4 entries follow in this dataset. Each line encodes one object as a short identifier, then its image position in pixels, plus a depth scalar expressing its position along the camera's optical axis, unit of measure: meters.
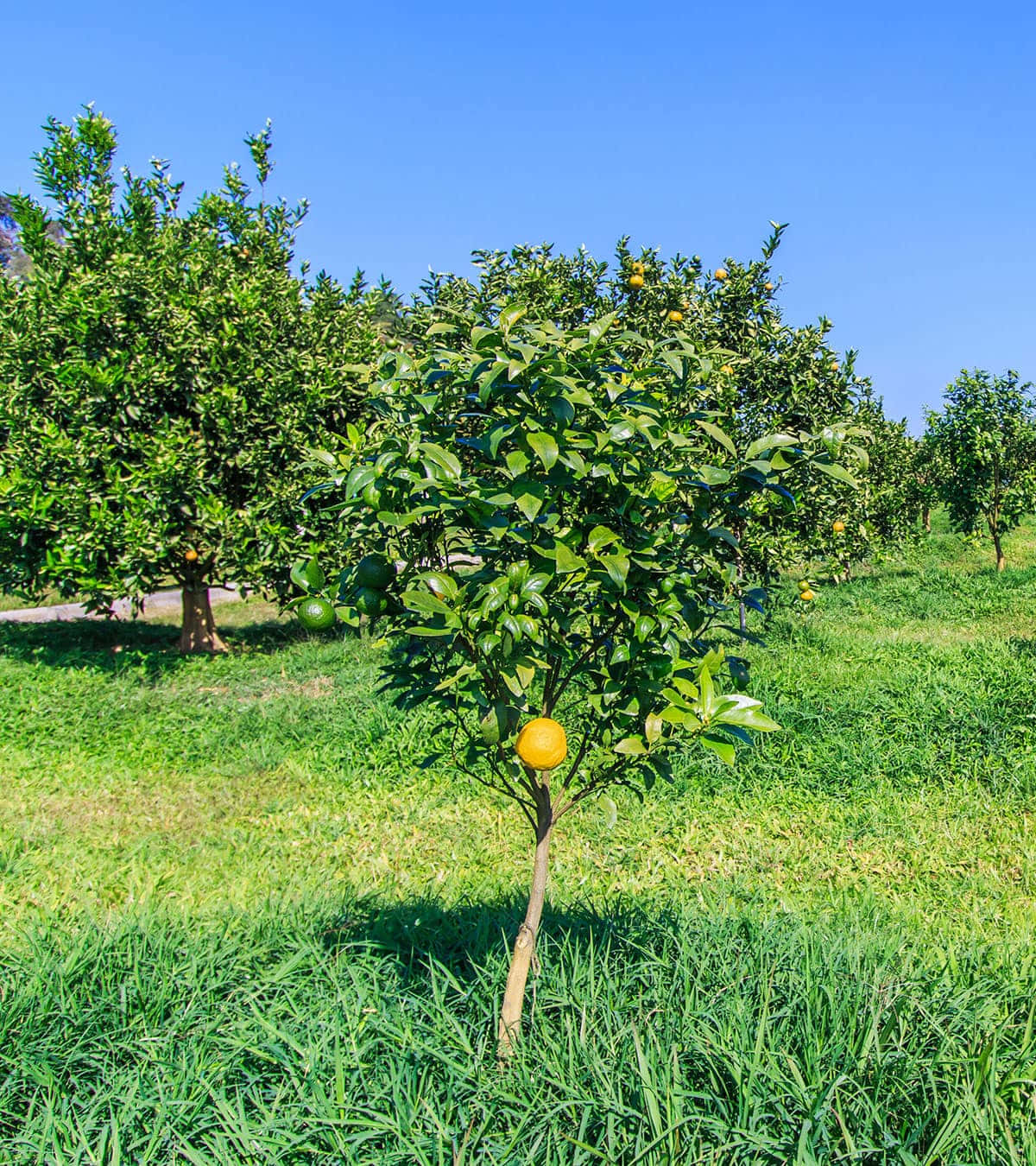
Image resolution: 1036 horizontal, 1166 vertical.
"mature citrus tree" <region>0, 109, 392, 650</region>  7.82
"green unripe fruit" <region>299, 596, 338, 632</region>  2.16
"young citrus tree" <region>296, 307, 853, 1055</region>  1.93
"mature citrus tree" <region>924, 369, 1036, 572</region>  13.39
